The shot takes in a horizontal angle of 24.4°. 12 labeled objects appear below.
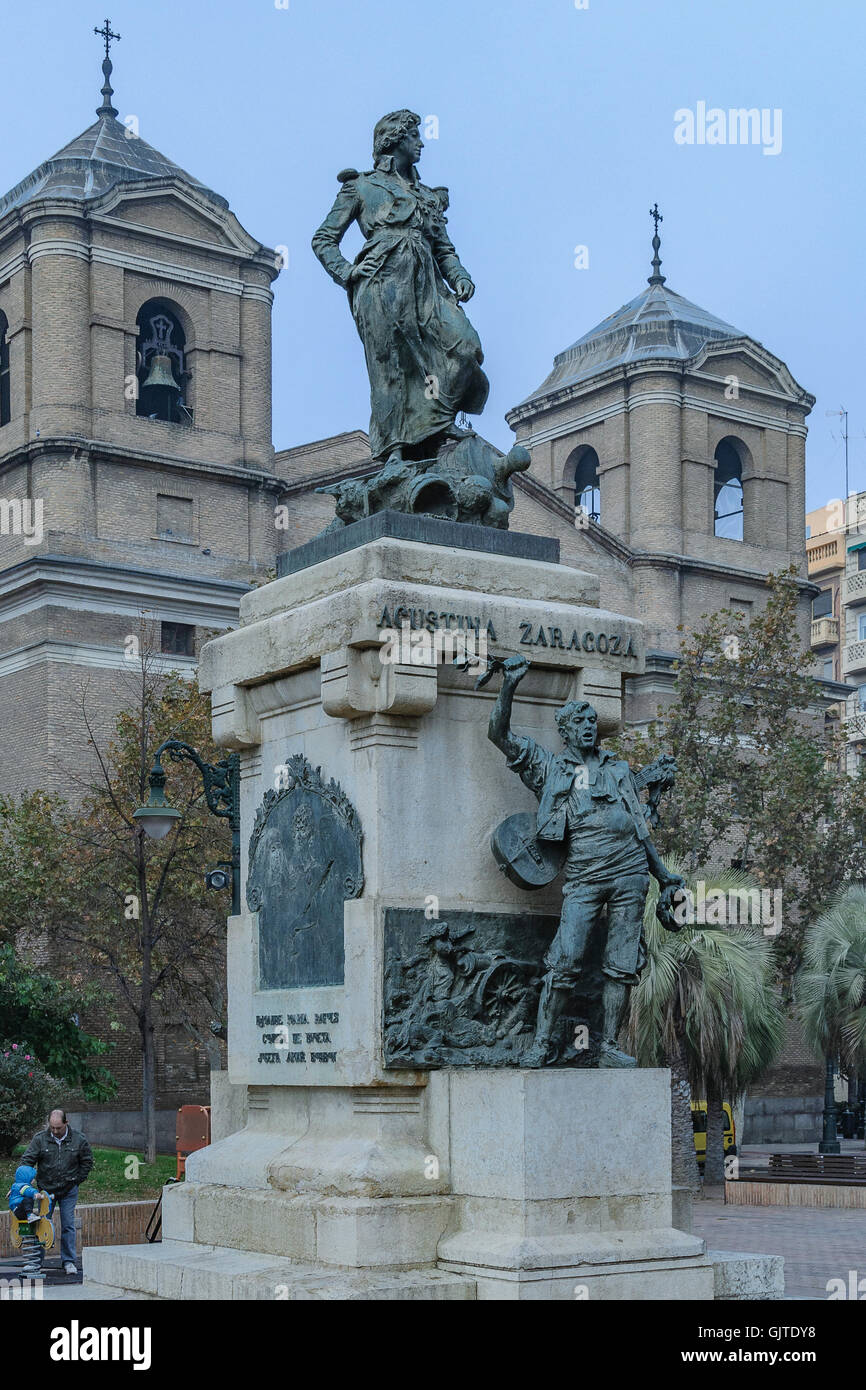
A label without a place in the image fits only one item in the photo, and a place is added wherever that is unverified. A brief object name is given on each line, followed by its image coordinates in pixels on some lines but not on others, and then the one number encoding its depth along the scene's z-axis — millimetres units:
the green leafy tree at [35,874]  33656
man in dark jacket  18766
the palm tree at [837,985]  35281
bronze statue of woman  11602
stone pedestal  9492
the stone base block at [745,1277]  10047
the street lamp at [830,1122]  41219
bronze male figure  10078
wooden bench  30109
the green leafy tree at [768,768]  38406
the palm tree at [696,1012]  30484
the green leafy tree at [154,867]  32344
